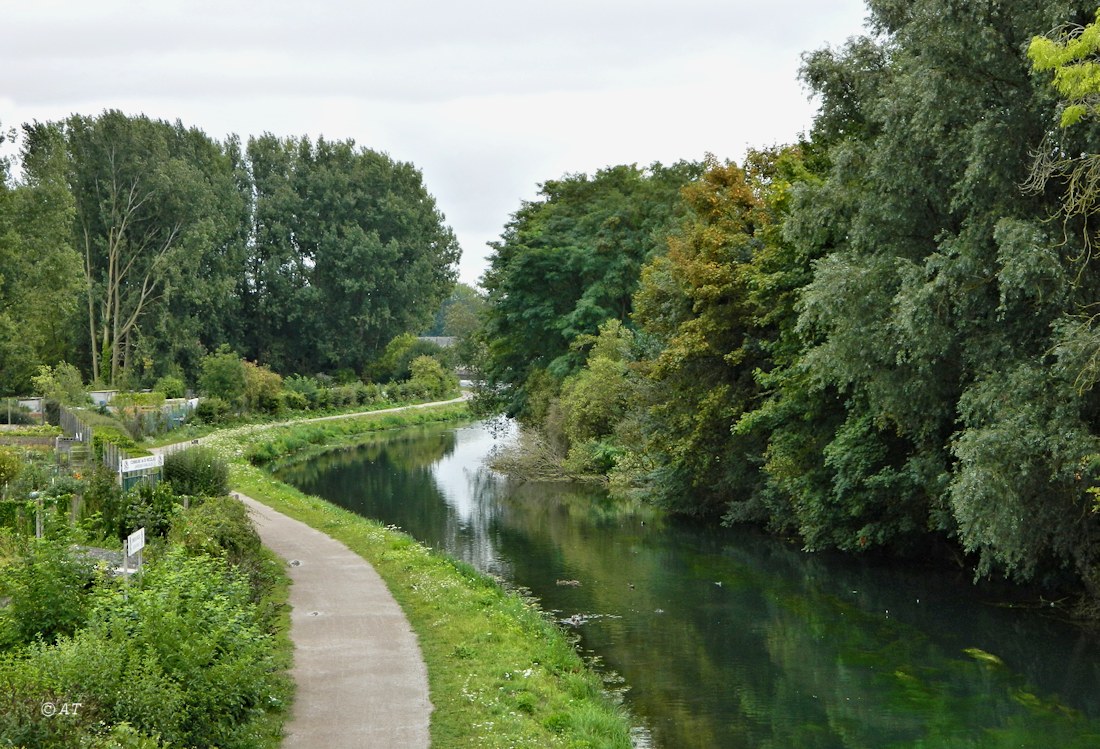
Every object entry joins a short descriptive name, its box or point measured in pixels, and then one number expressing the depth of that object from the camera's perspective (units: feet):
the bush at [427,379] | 287.48
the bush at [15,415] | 160.66
